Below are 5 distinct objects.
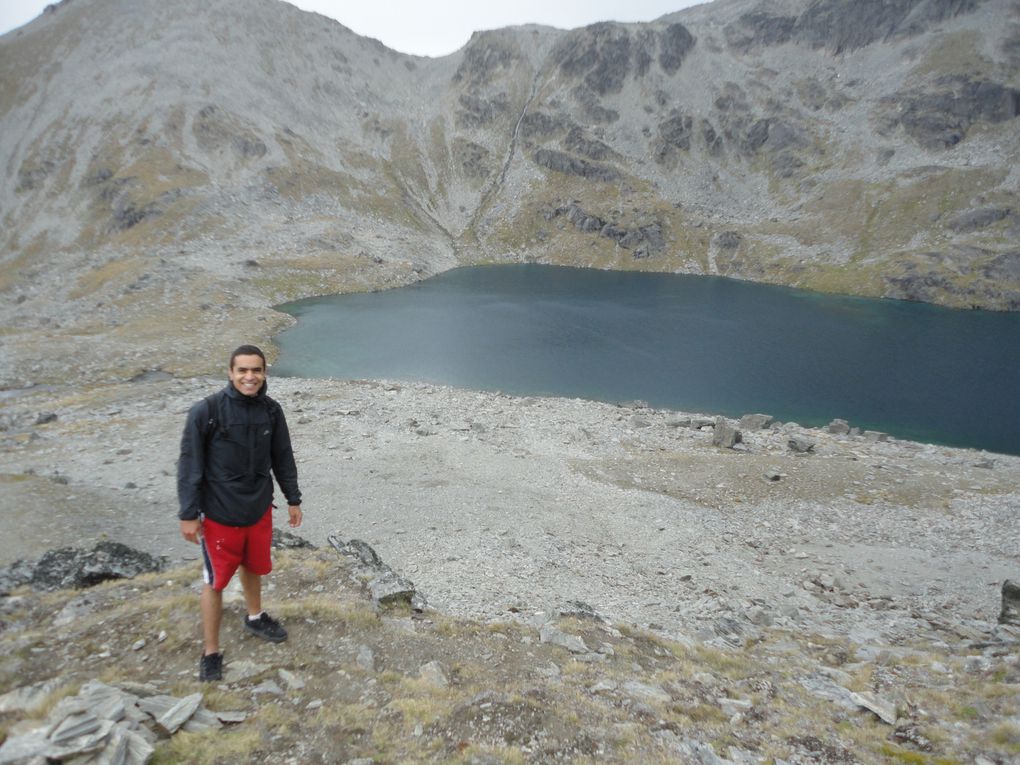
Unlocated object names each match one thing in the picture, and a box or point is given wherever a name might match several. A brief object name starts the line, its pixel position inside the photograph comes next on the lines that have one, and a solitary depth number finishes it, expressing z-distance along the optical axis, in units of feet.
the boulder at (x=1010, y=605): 52.81
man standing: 24.61
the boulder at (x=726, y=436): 115.24
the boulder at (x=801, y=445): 114.32
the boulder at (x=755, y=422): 137.27
